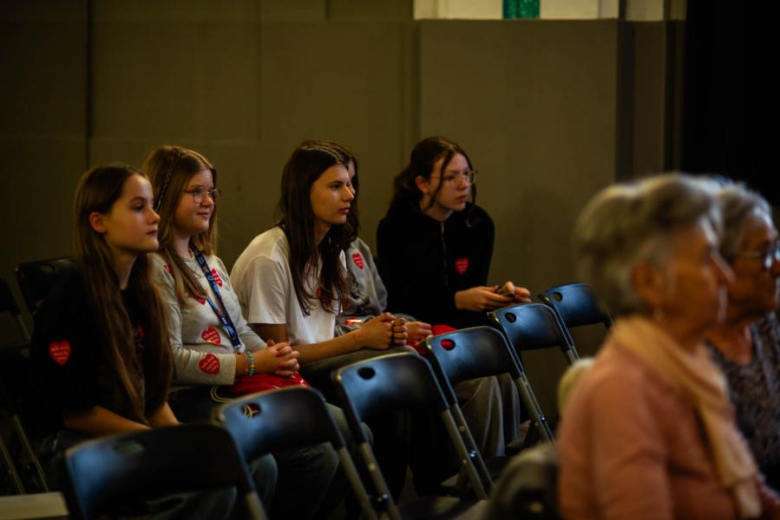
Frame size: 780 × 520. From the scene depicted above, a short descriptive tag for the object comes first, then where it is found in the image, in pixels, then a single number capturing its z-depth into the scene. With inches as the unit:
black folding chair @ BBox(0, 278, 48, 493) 141.9
